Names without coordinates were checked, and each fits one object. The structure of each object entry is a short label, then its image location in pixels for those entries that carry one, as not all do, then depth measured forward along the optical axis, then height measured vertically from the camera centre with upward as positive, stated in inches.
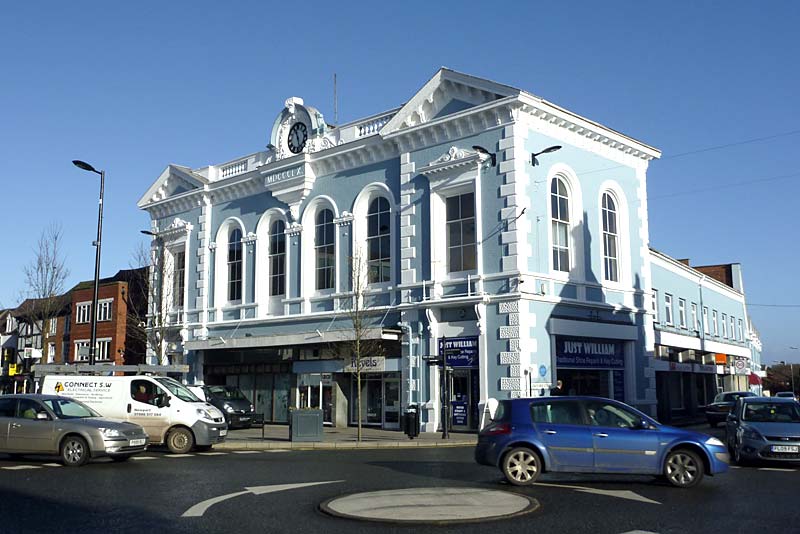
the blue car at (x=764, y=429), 594.9 -36.9
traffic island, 372.8 -61.8
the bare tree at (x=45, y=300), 1584.6 +189.7
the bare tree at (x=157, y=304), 1486.2 +165.2
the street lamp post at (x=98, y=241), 1074.7 +211.5
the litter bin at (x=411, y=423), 967.0 -46.5
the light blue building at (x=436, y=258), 1047.0 +192.6
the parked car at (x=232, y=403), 1170.0 -25.4
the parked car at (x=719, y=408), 1229.7 -40.3
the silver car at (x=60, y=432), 623.8 -35.5
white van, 780.0 -18.7
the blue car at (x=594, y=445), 490.9 -38.7
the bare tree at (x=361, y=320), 1126.7 +97.6
